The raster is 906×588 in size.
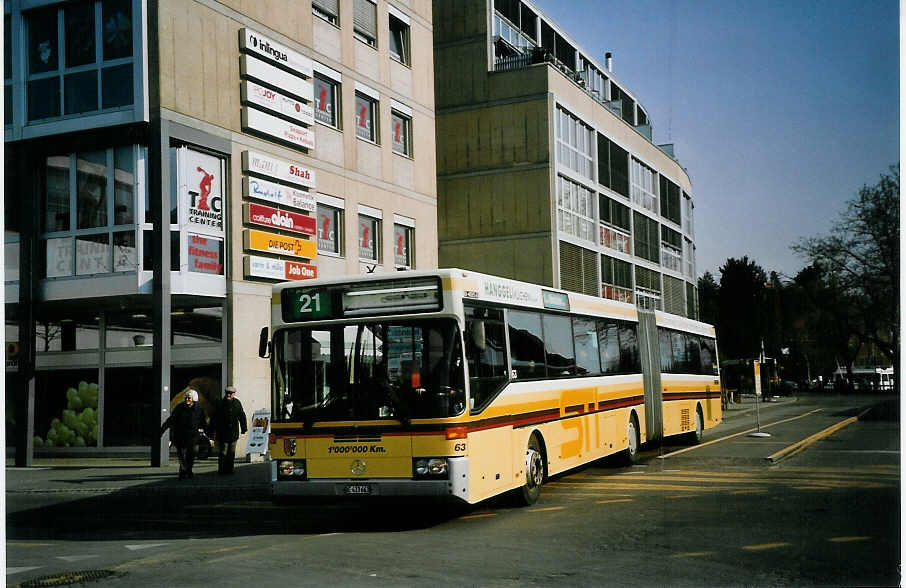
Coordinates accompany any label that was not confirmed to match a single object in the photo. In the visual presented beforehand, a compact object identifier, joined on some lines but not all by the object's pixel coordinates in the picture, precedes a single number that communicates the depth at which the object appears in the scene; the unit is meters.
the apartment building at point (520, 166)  38.91
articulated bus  11.05
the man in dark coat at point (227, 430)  18.98
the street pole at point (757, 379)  25.86
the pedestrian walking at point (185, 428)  18.41
